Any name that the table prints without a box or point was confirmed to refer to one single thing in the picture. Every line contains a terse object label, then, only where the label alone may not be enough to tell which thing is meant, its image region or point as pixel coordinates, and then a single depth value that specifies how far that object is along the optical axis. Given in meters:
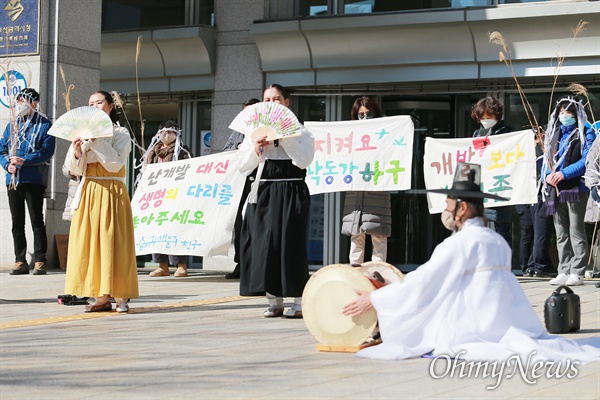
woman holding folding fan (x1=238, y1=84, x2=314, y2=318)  9.38
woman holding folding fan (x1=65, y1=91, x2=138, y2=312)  9.79
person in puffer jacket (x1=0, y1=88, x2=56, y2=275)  13.80
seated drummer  7.03
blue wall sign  15.55
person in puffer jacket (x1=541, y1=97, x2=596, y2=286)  12.40
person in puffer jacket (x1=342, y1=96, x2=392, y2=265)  12.01
